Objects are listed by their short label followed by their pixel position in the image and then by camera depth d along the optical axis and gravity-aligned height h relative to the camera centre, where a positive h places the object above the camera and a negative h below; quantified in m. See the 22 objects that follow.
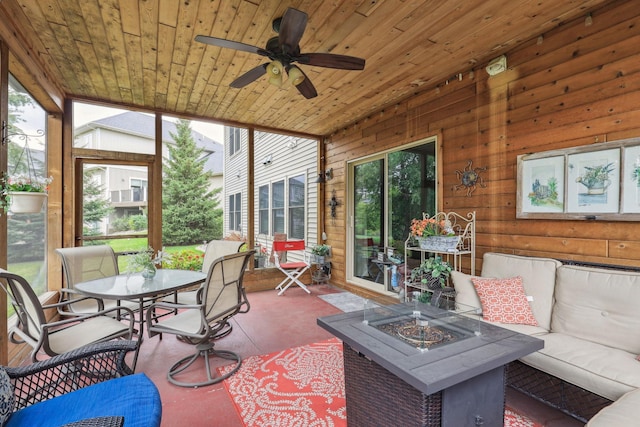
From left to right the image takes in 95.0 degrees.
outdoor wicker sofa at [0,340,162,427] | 1.32 -0.91
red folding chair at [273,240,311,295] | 5.20 -0.96
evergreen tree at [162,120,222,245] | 7.35 +0.48
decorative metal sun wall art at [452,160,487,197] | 3.24 +0.40
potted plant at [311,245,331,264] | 5.66 -0.77
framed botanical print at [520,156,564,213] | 2.60 +0.26
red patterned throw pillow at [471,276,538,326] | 2.38 -0.74
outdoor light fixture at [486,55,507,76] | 2.97 +1.51
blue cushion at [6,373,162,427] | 1.31 -0.91
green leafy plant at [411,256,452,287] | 3.08 -0.63
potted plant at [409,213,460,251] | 3.04 -0.24
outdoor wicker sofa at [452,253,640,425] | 1.69 -0.87
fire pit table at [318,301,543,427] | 1.37 -0.72
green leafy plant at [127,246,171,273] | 2.90 -0.49
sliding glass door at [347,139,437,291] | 4.01 +0.14
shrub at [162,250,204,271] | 4.86 -0.81
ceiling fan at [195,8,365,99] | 2.13 +1.26
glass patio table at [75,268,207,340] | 2.37 -0.66
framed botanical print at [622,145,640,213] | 2.18 +0.25
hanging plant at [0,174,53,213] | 2.17 +0.14
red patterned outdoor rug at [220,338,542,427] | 1.96 -1.38
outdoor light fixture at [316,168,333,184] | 5.78 +0.74
